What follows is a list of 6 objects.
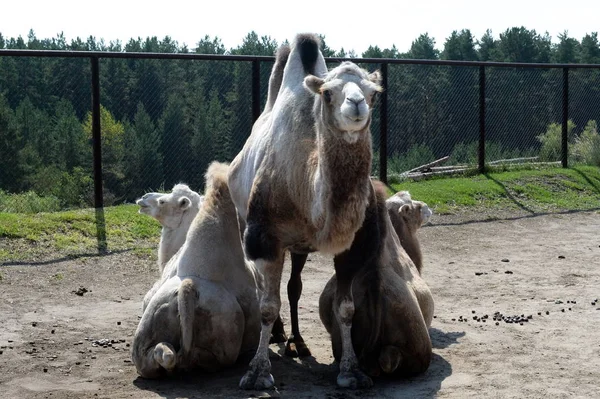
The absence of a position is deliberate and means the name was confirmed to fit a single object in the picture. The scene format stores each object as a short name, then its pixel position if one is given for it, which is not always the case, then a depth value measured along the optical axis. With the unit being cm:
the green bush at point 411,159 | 1805
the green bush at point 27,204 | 1152
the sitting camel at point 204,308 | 575
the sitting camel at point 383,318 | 573
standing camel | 525
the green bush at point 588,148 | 1756
